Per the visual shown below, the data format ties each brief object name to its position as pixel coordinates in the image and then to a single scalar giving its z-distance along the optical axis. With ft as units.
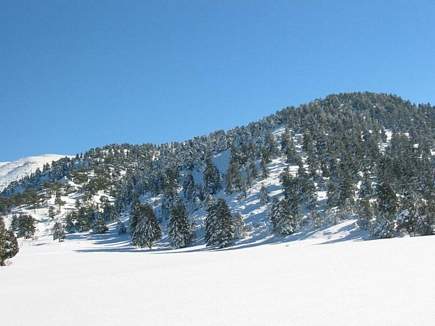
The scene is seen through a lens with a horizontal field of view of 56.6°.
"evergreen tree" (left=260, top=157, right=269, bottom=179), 542.98
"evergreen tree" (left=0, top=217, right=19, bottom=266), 157.07
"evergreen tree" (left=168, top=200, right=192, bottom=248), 333.83
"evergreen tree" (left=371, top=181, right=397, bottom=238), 225.46
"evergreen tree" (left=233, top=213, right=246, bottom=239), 360.48
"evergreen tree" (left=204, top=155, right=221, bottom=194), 569.23
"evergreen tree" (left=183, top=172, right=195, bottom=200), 584.03
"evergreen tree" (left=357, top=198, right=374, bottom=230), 267.18
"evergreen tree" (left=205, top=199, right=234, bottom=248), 303.27
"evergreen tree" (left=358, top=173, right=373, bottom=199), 380.04
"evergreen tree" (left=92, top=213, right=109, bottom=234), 555.28
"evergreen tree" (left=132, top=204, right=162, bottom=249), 345.31
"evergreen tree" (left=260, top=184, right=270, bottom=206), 456.04
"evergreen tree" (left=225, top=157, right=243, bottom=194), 527.31
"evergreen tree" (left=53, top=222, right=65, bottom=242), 497.05
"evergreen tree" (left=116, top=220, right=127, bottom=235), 522.47
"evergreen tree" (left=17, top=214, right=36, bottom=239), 543.39
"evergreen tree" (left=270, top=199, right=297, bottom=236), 330.54
